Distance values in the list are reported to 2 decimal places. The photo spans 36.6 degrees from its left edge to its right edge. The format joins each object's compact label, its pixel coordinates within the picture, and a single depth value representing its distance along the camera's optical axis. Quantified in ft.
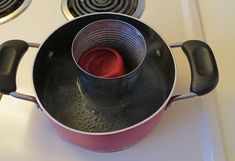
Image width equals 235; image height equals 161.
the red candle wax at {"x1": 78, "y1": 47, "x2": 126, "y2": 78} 1.65
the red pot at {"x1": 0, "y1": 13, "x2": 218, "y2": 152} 1.46
